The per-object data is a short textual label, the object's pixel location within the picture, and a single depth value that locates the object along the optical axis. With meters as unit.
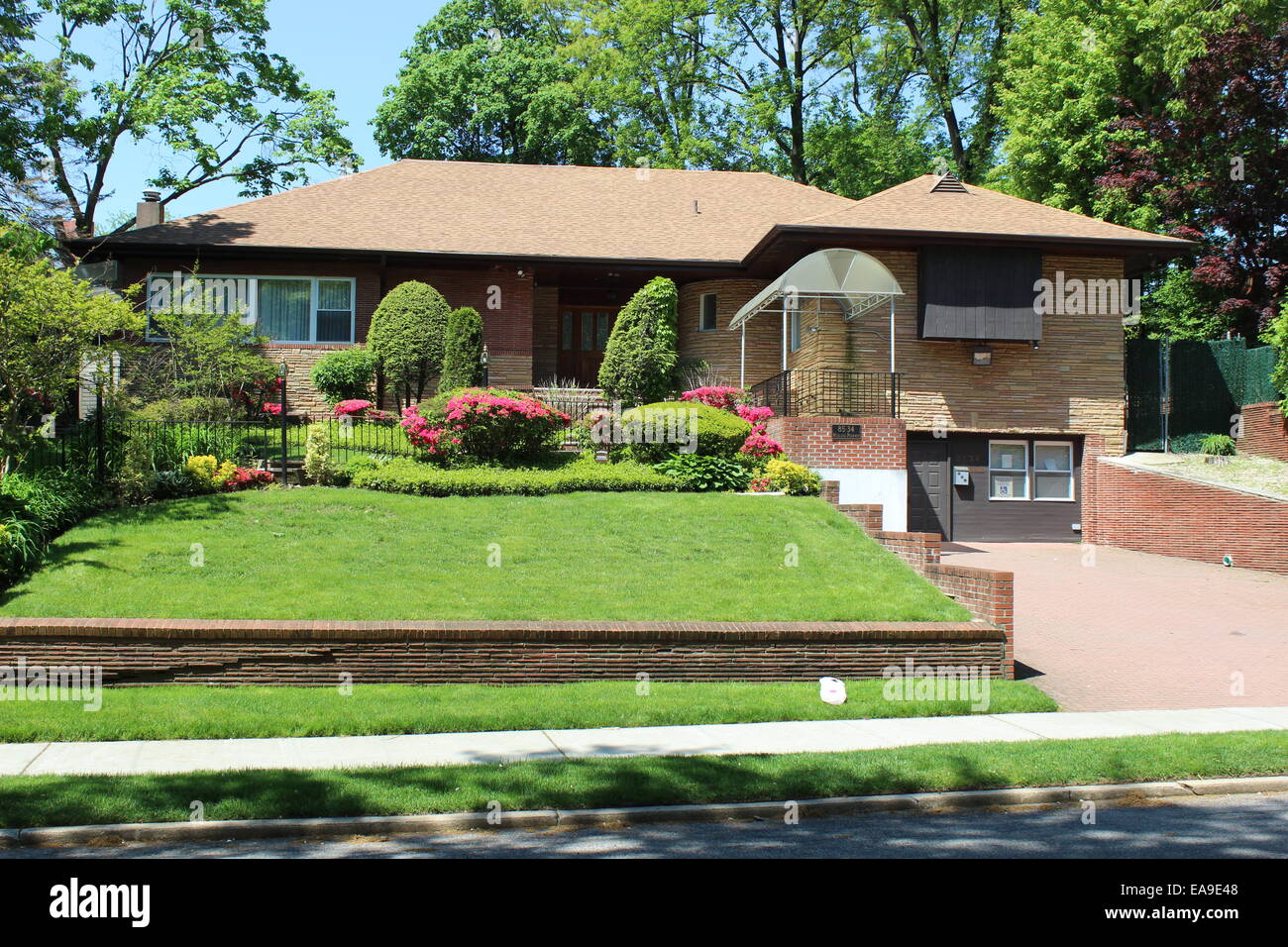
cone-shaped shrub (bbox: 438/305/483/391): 21.38
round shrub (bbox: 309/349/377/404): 22.25
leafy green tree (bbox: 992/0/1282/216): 28.09
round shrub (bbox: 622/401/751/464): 18.08
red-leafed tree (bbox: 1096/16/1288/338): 26.83
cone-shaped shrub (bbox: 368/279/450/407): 21.86
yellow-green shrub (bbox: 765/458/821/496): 17.30
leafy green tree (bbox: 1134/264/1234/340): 28.68
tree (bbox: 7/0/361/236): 26.41
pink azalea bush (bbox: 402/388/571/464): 17.56
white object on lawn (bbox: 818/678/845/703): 10.62
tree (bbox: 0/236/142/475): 14.02
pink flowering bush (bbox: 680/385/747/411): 20.19
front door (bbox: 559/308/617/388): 26.91
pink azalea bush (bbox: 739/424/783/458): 18.59
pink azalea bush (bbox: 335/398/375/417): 21.00
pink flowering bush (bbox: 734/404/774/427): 20.19
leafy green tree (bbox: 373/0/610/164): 38.44
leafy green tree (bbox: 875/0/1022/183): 37.31
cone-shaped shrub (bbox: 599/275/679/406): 20.66
